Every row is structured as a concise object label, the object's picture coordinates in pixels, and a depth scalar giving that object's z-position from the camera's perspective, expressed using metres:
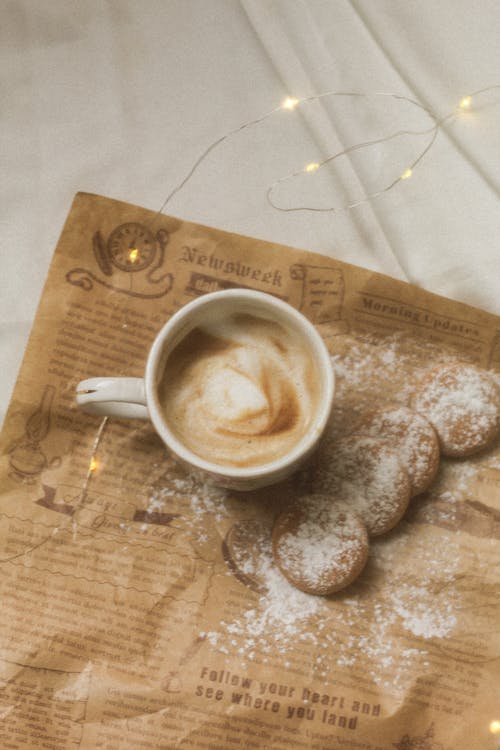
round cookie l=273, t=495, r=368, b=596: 0.93
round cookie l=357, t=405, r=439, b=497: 0.97
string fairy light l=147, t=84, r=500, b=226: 1.09
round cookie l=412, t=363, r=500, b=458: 0.98
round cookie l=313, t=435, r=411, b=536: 0.95
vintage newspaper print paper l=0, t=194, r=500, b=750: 0.92
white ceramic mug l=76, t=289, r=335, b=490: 0.84
